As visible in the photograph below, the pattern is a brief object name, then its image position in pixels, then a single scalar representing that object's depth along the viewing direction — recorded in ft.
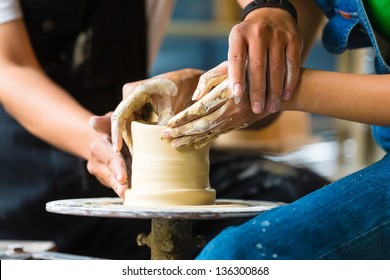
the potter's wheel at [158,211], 3.60
